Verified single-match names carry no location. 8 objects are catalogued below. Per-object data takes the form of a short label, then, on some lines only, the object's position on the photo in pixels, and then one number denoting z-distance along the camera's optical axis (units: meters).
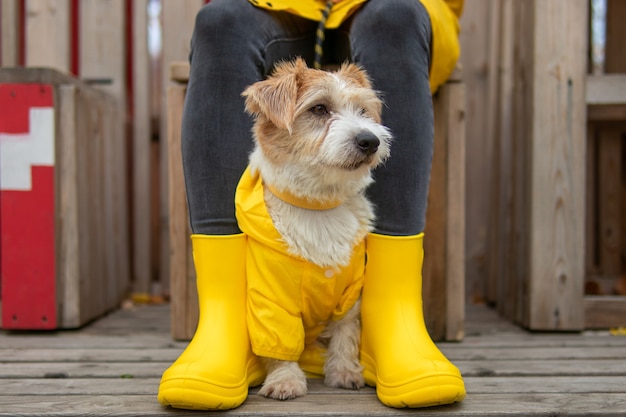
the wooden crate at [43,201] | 2.37
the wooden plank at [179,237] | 2.25
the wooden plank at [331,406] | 1.44
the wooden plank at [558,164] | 2.36
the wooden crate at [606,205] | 3.29
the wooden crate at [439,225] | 2.24
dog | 1.53
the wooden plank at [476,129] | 3.15
